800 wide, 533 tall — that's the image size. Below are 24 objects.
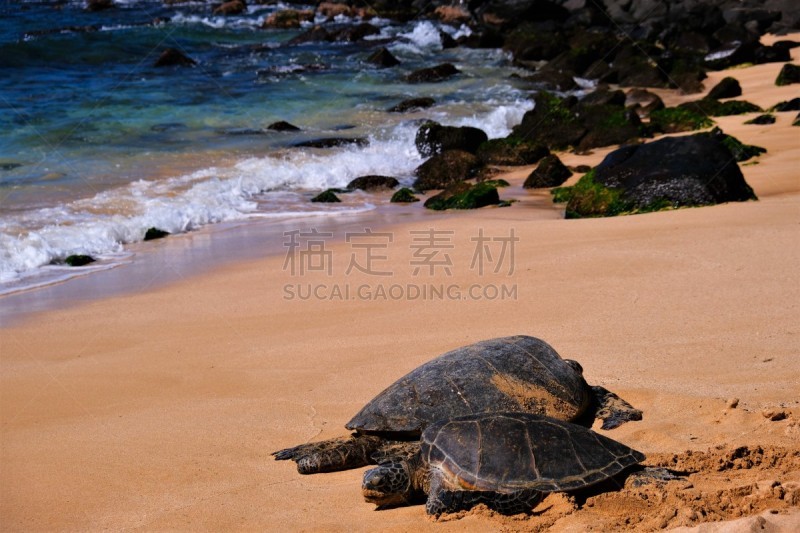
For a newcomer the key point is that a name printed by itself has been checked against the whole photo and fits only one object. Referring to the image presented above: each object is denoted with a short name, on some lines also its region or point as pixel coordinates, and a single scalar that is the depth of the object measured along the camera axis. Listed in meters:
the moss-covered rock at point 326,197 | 11.11
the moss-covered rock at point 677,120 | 13.38
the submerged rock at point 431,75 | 20.89
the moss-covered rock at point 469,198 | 10.09
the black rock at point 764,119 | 12.68
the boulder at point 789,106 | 13.29
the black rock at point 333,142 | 14.28
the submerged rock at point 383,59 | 22.92
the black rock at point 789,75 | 15.96
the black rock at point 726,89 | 15.20
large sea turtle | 4.07
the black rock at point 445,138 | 13.48
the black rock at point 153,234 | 9.47
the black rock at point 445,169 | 12.12
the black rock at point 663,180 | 8.61
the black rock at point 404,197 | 10.96
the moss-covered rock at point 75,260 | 8.47
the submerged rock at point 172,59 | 22.89
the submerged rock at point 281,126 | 15.55
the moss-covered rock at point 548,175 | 11.08
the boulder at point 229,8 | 34.28
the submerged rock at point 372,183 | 11.99
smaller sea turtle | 3.45
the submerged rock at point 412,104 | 17.30
